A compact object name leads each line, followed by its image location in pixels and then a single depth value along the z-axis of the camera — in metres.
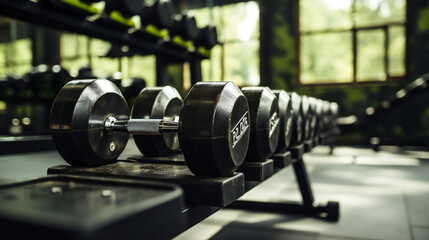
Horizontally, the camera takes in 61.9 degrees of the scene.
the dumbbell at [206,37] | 2.92
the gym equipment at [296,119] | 1.16
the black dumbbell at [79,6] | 1.70
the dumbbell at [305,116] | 1.34
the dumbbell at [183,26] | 2.58
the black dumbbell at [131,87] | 3.19
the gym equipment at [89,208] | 0.30
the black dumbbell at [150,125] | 0.61
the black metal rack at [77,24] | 1.60
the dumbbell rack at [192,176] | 0.59
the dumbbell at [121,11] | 1.94
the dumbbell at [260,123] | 0.81
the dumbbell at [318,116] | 1.73
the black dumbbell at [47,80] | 3.48
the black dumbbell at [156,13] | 2.25
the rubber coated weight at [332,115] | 2.69
